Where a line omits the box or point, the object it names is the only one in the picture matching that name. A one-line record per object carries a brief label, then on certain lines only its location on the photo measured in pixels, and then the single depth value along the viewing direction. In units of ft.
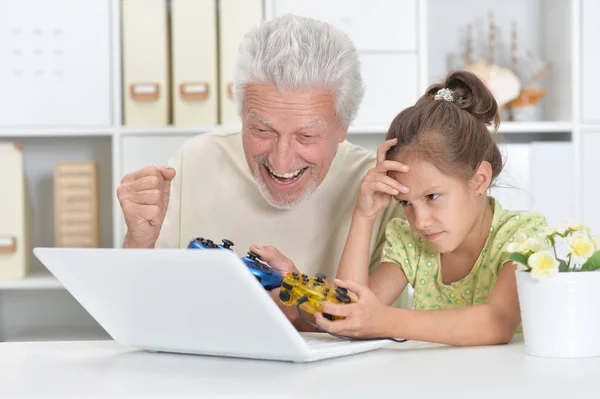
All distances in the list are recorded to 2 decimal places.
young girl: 4.12
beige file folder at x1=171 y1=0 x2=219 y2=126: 7.50
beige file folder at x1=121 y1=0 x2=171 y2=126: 7.50
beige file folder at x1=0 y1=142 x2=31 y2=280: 7.59
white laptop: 2.45
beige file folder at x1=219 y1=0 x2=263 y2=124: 7.52
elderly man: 4.55
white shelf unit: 7.69
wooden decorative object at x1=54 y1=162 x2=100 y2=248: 7.73
